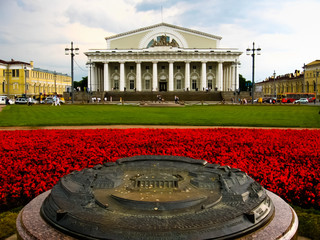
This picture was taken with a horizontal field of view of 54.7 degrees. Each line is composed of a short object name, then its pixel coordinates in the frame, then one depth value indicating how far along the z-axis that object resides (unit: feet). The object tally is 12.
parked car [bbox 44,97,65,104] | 169.40
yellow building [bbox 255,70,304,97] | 309.14
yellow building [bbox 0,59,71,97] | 271.86
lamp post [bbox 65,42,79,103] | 139.13
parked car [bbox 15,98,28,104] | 166.58
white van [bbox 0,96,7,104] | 159.24
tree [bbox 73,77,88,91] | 358.31
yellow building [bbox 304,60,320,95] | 276.00
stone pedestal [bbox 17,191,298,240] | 9.30
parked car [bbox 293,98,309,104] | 184.08
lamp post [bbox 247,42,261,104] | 140.10
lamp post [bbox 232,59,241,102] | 218.24
